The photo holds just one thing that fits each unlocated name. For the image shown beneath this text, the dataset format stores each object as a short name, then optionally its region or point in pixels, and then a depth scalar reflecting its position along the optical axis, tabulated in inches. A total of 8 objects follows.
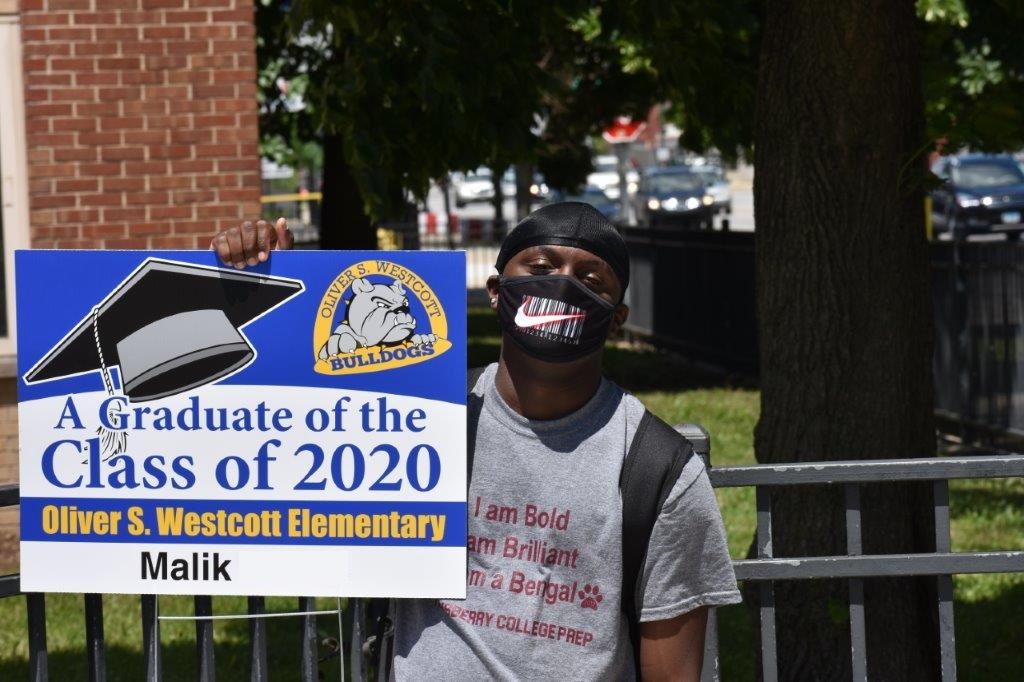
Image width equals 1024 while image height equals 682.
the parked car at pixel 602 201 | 1685.8
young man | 96.5
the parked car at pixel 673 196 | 1551.1
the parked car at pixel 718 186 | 1813.5
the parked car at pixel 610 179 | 2032.7
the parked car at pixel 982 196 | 1226.0
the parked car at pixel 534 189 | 1443.4
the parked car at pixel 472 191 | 2066.9
